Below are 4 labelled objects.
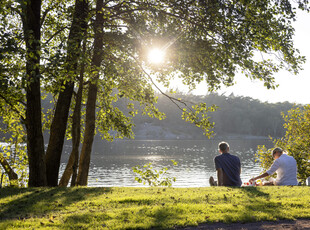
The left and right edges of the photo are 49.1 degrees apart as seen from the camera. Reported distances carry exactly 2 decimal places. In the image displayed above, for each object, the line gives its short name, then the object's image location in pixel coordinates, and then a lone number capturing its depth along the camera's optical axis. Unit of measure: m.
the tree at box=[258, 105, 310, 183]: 15.73
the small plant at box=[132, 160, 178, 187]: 12.68
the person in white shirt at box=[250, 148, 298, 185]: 8.98
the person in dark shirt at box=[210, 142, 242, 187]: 8.61
